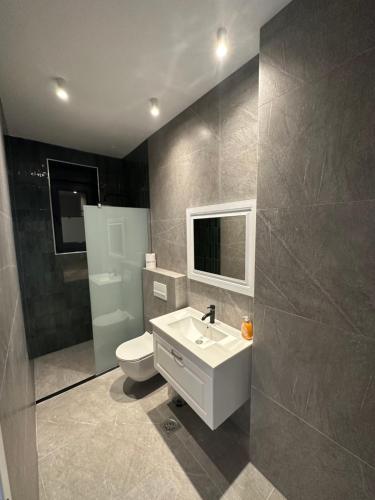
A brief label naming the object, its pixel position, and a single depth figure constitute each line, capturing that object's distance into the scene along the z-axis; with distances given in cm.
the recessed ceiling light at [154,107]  167
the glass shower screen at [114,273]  221
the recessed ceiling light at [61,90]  143
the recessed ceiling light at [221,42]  110
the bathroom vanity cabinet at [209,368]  117
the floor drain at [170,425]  159
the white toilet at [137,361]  185
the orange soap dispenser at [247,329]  137
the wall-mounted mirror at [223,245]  140
